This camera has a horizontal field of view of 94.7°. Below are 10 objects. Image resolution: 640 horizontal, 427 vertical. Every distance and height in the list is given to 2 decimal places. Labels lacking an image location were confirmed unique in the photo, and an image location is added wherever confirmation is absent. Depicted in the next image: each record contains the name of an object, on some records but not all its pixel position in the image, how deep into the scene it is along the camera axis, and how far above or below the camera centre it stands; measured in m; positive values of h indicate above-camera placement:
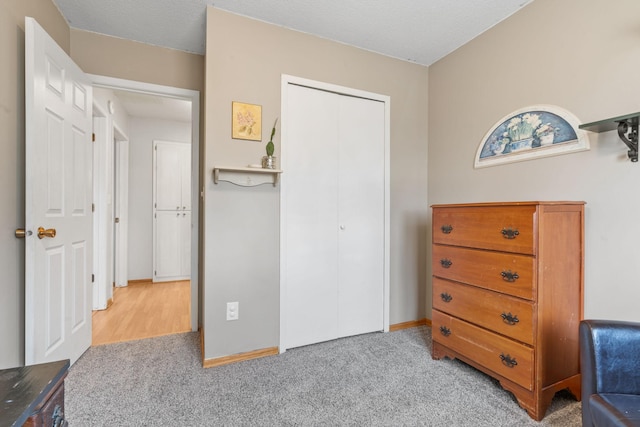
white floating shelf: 2.00 +0.25
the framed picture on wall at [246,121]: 2.07 +0.64
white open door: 1.53 +0.05
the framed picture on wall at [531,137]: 1.72 +0.49
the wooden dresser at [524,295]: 1.50 -0.45
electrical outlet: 2.06 -0.70
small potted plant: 2.06 +0.38
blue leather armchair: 1.13 -0.59
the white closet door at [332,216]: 2.26 -0.03
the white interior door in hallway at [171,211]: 4.38 +0.00
